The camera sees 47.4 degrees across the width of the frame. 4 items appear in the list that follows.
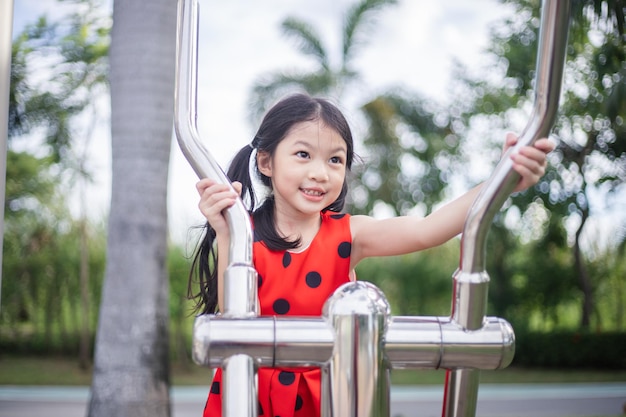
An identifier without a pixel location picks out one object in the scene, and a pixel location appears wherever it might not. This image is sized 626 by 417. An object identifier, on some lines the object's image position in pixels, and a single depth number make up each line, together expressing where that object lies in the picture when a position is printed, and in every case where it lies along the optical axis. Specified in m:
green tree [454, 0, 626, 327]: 12.08
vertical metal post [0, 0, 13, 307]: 1.20
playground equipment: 0.94
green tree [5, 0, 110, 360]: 12.03
